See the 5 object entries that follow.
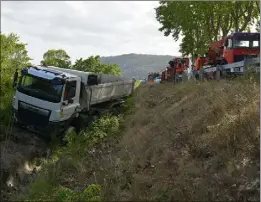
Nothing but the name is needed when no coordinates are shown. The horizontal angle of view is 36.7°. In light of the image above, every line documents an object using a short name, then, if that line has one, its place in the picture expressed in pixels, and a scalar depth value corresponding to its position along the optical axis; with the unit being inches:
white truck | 582.9
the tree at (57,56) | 1200.4
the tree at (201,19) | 1242.0
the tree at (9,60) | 908.0
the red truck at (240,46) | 726.5
